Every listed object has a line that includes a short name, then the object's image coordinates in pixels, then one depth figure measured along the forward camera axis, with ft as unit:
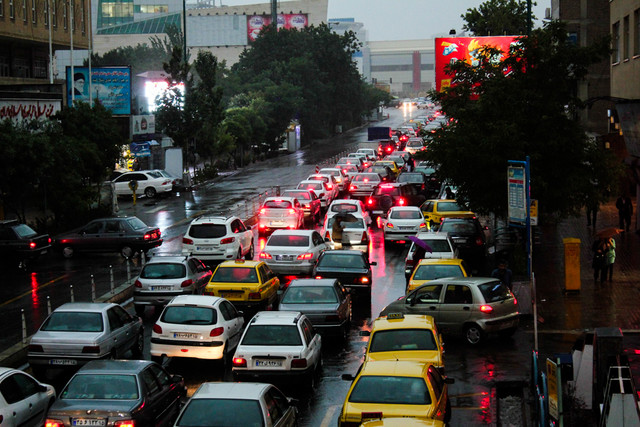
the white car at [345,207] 122.21
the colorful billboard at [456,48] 166.40
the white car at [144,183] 174.09
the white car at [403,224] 115.14
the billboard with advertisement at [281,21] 584.03
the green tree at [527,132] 94.08
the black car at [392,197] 143.43
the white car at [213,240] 100.48
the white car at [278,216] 125.29
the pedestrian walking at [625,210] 122.31
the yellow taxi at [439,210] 121.19
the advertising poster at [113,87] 205.67
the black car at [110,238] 110.11
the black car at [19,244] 102.83
